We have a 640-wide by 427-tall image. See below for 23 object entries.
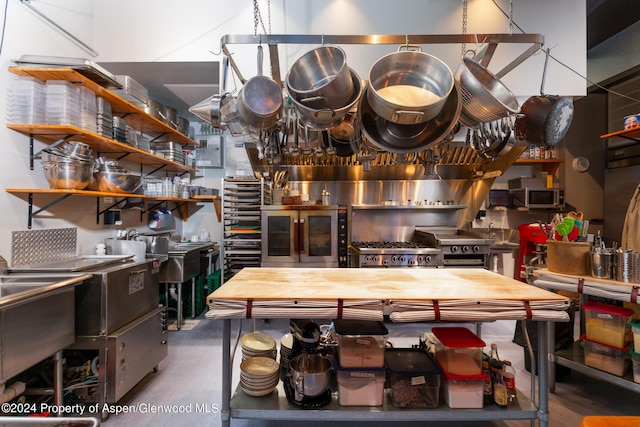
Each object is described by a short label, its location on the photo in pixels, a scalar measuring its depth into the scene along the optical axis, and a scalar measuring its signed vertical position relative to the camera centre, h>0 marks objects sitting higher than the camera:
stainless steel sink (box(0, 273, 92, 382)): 1.39 -0.57
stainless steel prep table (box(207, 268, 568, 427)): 1.46 -0.42
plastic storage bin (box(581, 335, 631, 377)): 1.89 -0.94
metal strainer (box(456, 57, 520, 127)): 1.56 +0.66
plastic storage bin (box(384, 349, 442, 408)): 1.58 -0.94
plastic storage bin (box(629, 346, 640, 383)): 1.79 -0.91
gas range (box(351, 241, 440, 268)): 3.72 -0.54
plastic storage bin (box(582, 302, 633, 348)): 1.88 -0.71
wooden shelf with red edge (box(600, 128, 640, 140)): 2.96 +0.89
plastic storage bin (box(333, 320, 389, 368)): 1.61 -0.74
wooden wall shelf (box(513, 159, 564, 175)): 4.52 +0.85
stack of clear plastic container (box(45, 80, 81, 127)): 2.11 +0.78
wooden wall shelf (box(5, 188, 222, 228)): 2.01 +0.14
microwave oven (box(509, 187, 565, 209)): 4.34 +0.28
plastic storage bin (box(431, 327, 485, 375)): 1.60 -0.78
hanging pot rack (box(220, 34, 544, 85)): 1.77 +1.09
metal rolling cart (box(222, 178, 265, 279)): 3.92 -0.07
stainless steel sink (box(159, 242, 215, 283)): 3.41 -0.64
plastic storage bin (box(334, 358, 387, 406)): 1.58 -0.94
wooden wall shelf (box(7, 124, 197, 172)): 2.06 +0.59
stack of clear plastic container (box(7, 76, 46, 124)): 2.07 +0.79
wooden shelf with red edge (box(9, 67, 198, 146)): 2.04 +0.98
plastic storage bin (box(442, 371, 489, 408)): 1.56 -0.94
